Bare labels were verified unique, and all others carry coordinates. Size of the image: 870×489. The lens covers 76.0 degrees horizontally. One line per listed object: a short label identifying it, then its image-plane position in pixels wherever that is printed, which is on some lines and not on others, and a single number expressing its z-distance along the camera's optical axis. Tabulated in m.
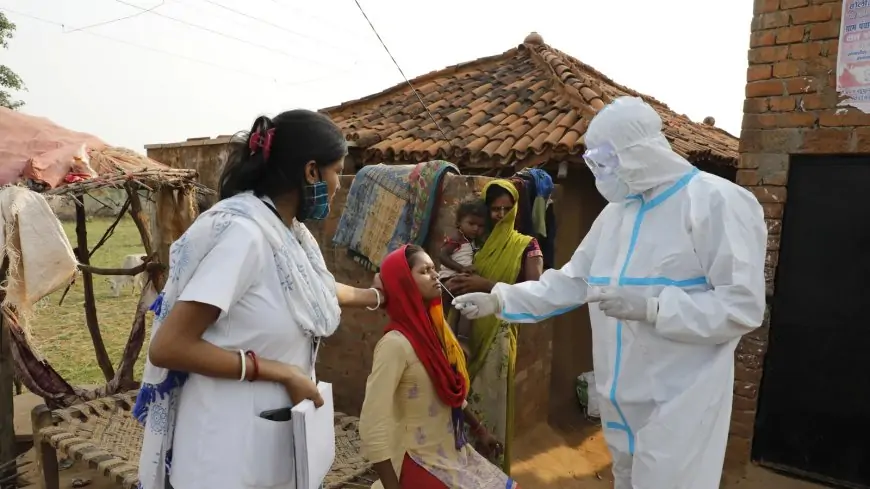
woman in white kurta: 1.41
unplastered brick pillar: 3.42
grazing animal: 10.08
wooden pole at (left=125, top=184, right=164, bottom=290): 4.20
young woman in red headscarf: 2.42
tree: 14.81
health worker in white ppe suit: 1.81
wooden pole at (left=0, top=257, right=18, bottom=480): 3.94
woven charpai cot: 3.15
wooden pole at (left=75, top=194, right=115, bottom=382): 4.77
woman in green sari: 3.40
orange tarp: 3.47
